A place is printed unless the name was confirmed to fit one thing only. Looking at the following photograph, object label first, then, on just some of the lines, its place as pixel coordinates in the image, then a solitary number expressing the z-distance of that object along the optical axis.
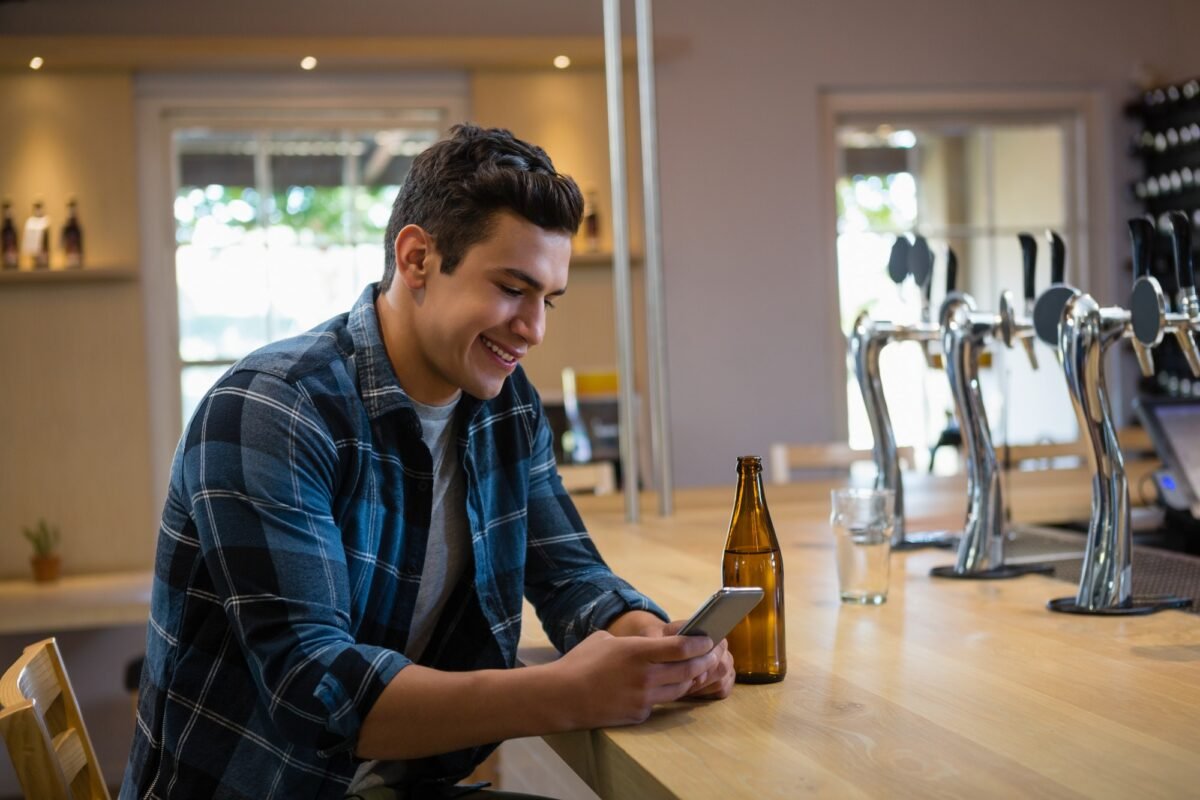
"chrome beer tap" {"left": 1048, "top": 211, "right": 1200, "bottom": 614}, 1.49
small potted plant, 4.63
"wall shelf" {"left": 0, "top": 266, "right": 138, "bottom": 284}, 4.68
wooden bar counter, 0.91
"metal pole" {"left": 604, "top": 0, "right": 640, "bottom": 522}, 2.49
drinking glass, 1.60
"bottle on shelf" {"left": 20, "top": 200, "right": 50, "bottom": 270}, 4.69
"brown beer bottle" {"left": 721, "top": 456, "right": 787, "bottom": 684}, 1.23
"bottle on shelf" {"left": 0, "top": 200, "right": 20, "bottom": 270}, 4.70
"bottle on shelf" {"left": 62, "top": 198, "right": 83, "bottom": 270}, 4.73
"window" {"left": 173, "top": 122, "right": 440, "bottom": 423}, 5.04
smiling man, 1.08
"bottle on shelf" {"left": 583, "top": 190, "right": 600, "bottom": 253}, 5.07
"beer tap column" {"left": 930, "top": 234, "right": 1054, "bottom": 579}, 1.76
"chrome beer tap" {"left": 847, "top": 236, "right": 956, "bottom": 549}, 1.96
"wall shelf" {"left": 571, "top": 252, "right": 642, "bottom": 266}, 4.97
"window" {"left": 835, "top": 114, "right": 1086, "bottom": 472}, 5.57
